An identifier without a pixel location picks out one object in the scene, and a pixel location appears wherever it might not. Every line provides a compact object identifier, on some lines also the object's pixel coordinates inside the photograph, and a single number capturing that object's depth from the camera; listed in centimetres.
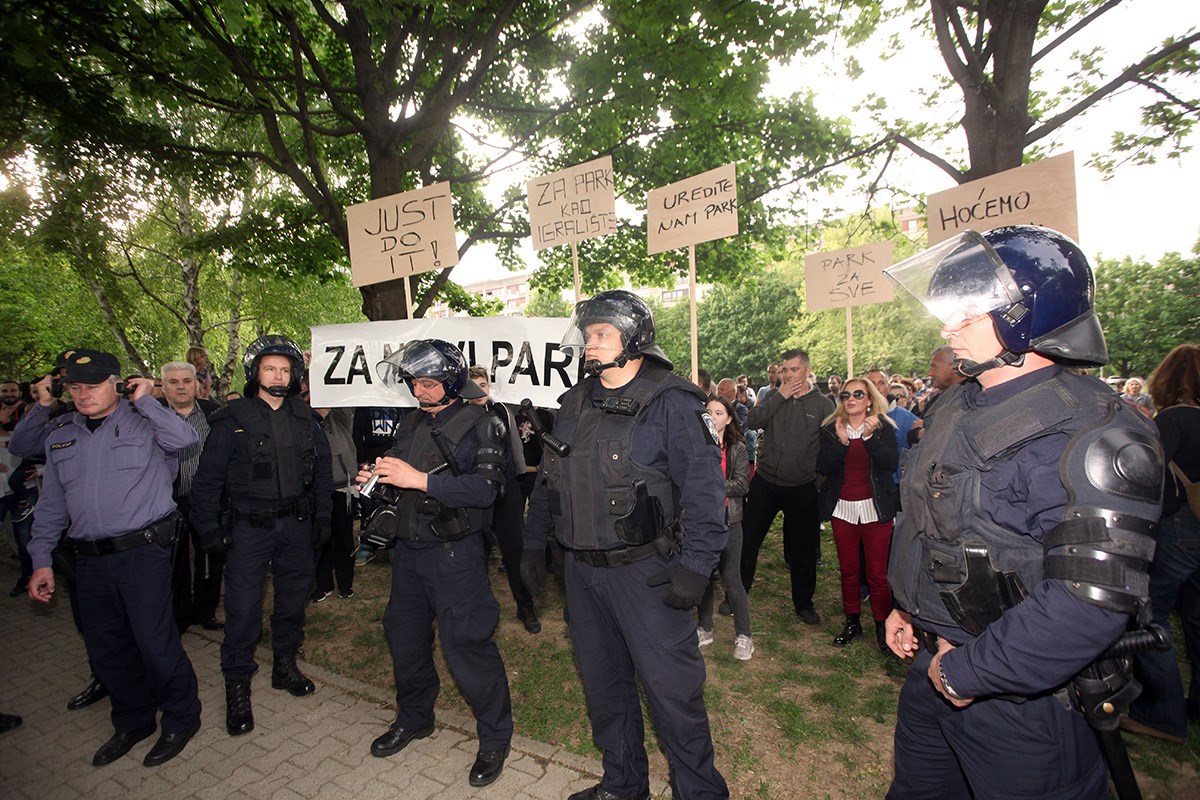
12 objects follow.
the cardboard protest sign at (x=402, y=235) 539
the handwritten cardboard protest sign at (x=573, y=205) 517
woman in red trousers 457
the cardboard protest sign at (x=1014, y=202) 417
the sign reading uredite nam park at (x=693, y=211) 475
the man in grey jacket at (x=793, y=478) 515
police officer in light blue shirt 344
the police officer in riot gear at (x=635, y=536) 266
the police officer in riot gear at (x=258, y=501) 385
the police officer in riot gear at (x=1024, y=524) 150
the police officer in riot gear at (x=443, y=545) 326
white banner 528
